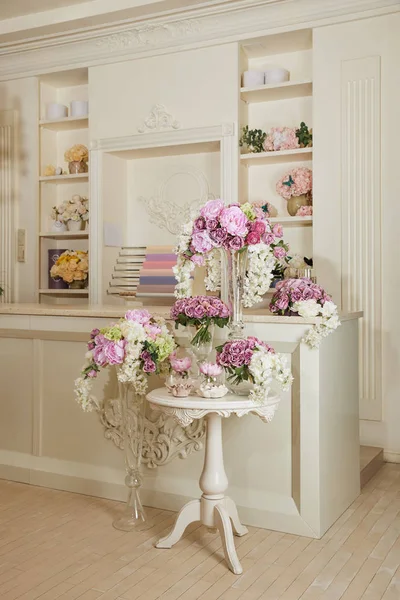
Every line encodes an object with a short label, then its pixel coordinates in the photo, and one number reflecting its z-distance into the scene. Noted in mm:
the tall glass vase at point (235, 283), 2881
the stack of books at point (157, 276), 4332
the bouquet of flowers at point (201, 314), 2672
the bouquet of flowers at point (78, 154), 5629
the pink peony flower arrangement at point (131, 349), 2797
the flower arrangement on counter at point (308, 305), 2912
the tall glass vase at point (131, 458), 3096
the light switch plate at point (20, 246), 5848
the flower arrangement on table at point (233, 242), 2723
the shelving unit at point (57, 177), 5754
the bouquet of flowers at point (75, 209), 5648
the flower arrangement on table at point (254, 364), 2535
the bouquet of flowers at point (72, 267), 5562
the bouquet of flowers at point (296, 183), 4793
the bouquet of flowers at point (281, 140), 4828
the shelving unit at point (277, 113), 4840
